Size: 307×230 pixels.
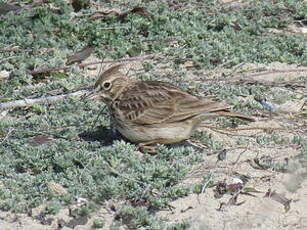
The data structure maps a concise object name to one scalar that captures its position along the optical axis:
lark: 8.36
